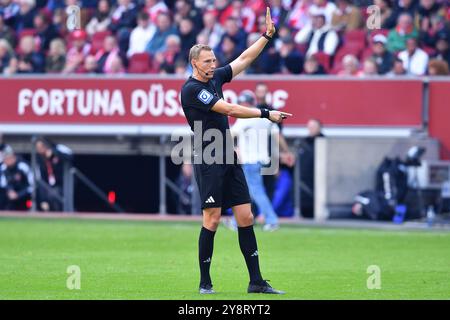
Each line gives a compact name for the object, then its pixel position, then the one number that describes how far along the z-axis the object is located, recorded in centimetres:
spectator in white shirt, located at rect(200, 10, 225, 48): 2275
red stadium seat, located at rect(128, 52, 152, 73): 2283
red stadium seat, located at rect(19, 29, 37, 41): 2488
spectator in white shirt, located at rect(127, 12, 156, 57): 2348
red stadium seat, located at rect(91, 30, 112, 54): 2394
